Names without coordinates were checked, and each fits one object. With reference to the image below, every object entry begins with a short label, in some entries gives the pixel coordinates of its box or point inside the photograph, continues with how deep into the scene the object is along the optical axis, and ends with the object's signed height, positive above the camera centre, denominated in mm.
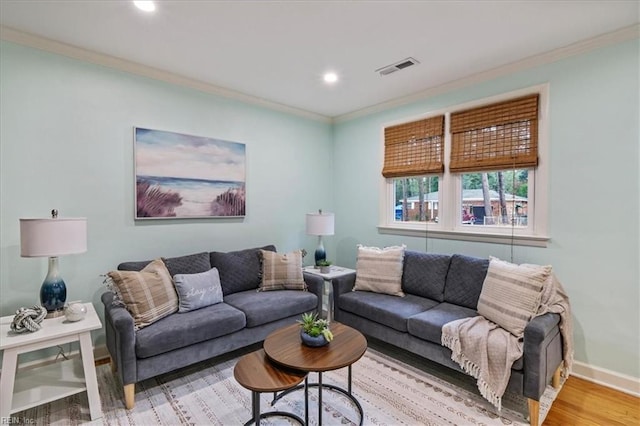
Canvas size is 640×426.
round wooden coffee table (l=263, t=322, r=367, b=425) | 1771 -854
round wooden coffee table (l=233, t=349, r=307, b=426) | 1625 -897
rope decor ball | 1927 -678
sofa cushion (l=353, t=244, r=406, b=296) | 3162 -617
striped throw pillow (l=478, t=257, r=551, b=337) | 2158 -612
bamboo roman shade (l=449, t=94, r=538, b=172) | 2777 +695
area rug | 2020 -1328
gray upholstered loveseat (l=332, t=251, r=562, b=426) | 1965 -851
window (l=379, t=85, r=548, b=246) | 2783 +382
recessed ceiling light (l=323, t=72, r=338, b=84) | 3100 +1330
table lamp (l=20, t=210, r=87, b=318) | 2035 -215
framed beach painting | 2982 +355
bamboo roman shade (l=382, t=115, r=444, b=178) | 3451 +716
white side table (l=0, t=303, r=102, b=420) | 1815 -1059
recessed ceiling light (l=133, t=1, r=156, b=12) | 2012 +1321
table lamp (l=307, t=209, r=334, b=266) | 3725 -164
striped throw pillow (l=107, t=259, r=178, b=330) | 2330 -638
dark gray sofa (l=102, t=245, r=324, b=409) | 2127 -869
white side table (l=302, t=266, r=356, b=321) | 3299 -714
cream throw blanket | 2021 -908
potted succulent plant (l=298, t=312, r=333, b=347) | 1965 -767
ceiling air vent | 2816 +1323
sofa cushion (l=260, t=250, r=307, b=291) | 3254 -657
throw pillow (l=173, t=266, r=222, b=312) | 2623 -683
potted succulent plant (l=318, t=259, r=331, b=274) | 3689 -659
